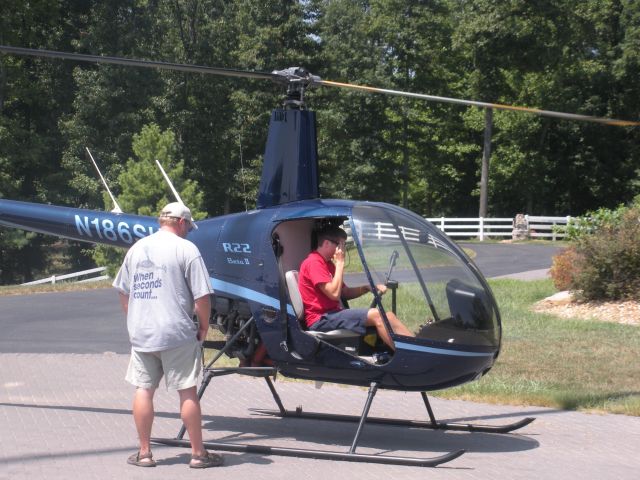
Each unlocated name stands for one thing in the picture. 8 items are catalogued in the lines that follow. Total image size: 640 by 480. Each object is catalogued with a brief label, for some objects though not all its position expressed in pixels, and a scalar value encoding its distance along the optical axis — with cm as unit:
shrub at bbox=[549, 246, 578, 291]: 1665
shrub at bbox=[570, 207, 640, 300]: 1548
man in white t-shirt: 679
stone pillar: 4178
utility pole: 4756
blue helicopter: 732
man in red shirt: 742
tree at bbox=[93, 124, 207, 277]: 3559
